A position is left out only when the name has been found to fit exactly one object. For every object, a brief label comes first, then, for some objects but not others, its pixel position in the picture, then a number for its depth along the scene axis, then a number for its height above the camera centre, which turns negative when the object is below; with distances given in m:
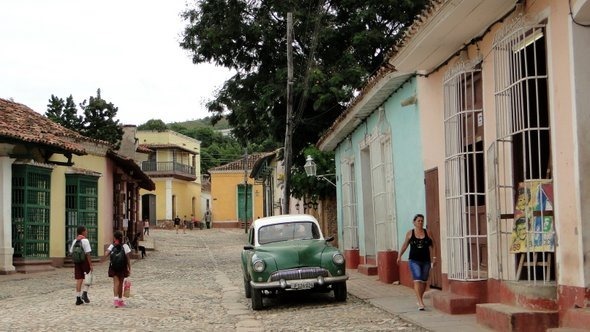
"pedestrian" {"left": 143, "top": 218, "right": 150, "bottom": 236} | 44.18 -0.30
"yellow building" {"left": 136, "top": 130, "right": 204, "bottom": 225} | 62.78 +3.95
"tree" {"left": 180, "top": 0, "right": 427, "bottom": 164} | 25.64 +6.03
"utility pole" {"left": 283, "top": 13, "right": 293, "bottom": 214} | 24.09 +3.70
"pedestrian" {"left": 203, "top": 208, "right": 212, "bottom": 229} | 67.00 +0.29
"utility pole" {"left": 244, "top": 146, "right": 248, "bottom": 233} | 58.16 +4.12
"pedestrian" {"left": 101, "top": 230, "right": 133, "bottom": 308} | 12.84 -0.75
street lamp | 24.62 +1.70
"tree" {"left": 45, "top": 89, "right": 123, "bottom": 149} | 34.25 +4.87
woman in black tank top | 10.97 -0.55
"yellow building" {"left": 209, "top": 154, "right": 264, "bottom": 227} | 69.69 +2.33
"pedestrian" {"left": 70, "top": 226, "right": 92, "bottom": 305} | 13.34 -0.76
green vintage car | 12.41 -0.81
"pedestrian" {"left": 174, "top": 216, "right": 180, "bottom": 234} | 55.55 -0.08
